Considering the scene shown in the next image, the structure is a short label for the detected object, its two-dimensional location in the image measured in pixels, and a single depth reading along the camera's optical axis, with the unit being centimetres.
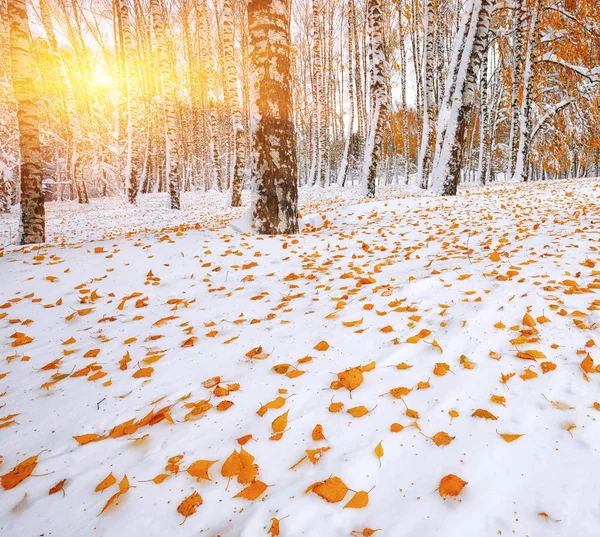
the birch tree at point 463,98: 802
